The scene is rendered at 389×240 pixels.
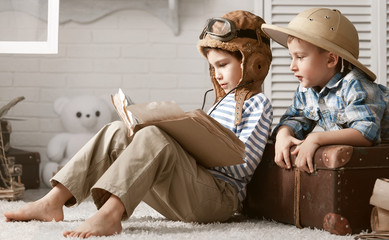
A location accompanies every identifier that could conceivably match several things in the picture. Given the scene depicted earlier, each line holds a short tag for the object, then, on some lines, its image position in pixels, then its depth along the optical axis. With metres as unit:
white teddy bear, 4.76
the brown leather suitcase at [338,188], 2.91
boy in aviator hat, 2.88
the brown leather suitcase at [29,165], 4.55
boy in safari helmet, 2.99
